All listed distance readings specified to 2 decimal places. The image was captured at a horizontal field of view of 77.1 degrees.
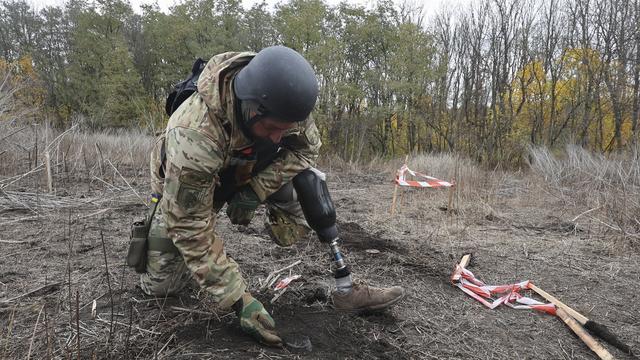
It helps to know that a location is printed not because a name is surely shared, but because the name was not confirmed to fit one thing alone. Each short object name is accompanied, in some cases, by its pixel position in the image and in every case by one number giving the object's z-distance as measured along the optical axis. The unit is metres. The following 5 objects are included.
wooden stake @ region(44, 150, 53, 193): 4.31
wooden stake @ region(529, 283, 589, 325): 2.25
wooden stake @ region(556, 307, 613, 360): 1.98
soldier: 1.71
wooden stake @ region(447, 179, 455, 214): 5.18
